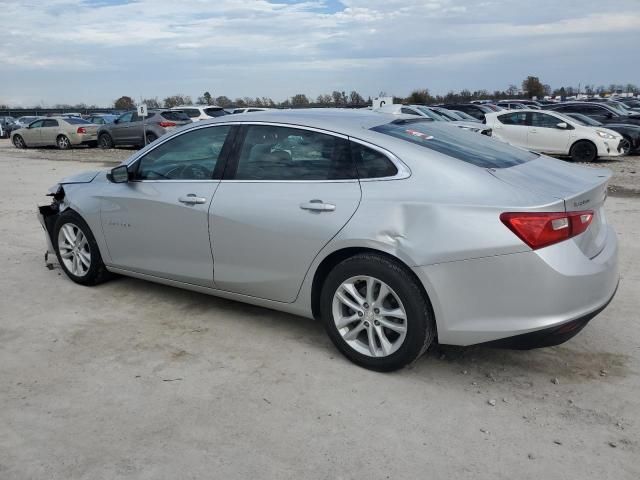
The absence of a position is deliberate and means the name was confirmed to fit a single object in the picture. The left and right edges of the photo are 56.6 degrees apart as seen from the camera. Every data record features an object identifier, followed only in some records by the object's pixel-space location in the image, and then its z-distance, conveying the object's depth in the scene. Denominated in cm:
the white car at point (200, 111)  2236
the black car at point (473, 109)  2491
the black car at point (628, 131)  1773
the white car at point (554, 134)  1583
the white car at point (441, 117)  1632
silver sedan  318
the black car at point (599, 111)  2050
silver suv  2136
